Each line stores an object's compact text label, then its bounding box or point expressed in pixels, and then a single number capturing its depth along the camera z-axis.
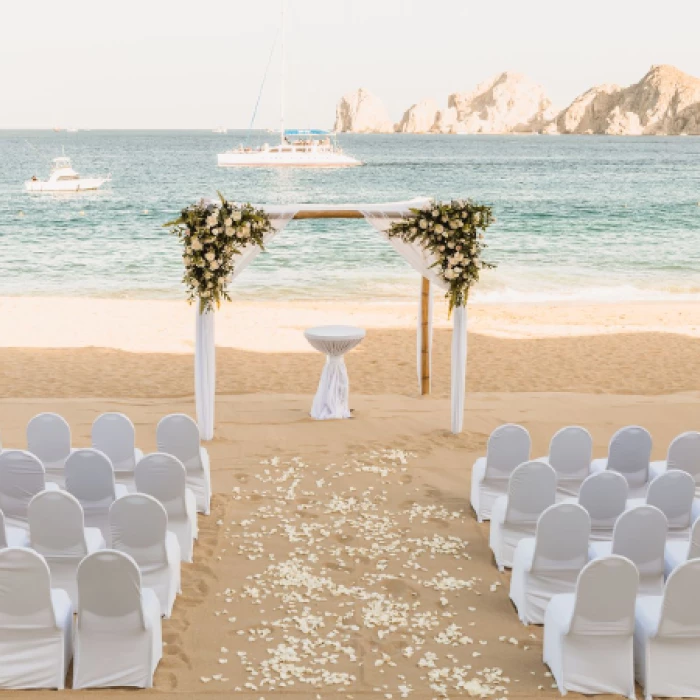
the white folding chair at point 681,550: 6.43
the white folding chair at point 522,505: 7.13
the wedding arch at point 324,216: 9.99
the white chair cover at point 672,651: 5.52
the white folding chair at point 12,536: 6.41
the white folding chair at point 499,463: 8.11
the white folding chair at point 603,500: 6.98
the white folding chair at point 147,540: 6.24
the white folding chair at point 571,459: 8.13
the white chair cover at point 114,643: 5.54
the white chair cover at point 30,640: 5.50
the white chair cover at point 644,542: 6.07
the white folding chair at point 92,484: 7.18
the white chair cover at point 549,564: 6.29
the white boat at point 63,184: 47.53
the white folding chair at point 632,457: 8.11
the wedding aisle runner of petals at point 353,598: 5.74
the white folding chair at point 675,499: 6.94
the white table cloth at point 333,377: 11.08
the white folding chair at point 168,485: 7.12
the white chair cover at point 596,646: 5.54
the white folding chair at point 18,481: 7.32
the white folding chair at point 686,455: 8.04
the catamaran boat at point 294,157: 74.12
